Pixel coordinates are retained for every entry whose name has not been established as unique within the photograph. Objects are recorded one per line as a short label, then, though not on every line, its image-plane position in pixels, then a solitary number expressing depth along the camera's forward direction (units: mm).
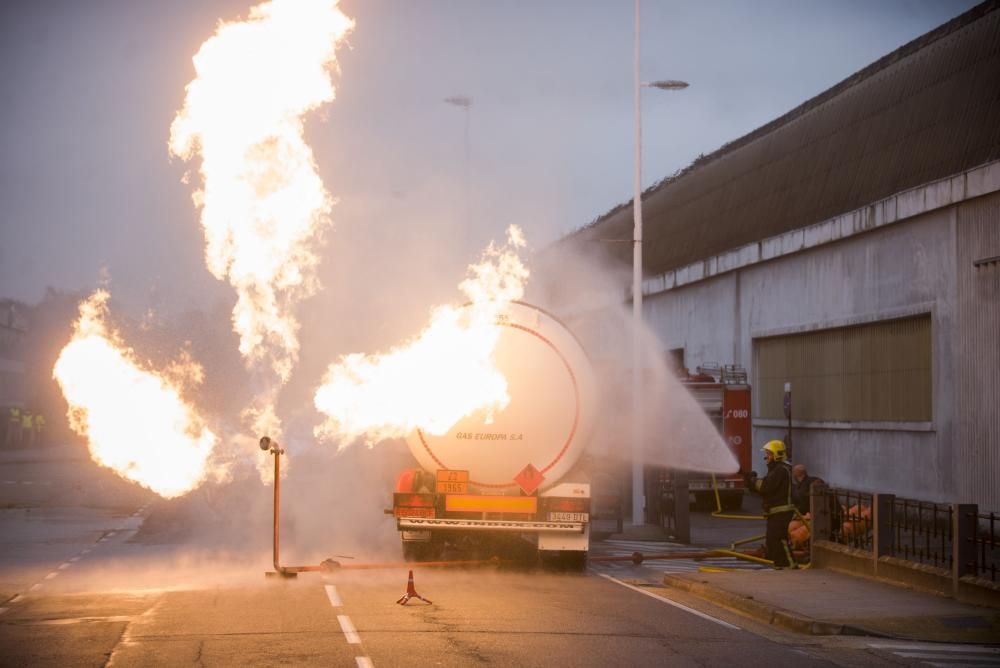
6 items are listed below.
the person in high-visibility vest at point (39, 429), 84625
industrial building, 27703
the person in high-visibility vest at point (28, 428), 82500
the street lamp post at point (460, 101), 41000
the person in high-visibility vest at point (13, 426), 81062
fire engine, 34781
